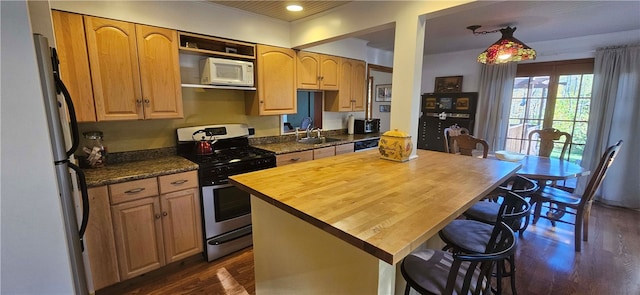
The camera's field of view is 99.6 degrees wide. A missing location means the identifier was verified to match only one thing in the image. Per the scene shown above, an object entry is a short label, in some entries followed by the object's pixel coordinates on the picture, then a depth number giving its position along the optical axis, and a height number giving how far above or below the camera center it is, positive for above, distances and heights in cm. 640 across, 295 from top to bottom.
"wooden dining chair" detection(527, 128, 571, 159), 315 -38
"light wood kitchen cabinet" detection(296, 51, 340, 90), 323 +44
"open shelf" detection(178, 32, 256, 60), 245 +58
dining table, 234 -57
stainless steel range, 228 -63
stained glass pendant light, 259 +53
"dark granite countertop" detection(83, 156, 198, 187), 183 -48
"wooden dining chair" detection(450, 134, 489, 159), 285 -39
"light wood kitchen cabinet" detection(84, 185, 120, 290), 178 -91
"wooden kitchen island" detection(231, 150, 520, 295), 94 -41
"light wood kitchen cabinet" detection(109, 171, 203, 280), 192 -87
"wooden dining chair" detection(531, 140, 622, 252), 235 -87
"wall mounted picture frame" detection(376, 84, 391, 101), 611 +33
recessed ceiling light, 248 +91
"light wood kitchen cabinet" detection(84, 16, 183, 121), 198 +28
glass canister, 207 -35
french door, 367 +8
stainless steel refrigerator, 114 -22
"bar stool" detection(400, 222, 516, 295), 94 -70
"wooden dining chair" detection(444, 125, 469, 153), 328 -33
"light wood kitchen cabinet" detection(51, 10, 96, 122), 182 +31
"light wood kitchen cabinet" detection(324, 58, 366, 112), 371 +23
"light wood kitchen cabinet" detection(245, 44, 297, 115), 287 +25
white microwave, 247 +32
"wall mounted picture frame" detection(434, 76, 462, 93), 473 +40
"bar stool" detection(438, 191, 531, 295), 114 -68
